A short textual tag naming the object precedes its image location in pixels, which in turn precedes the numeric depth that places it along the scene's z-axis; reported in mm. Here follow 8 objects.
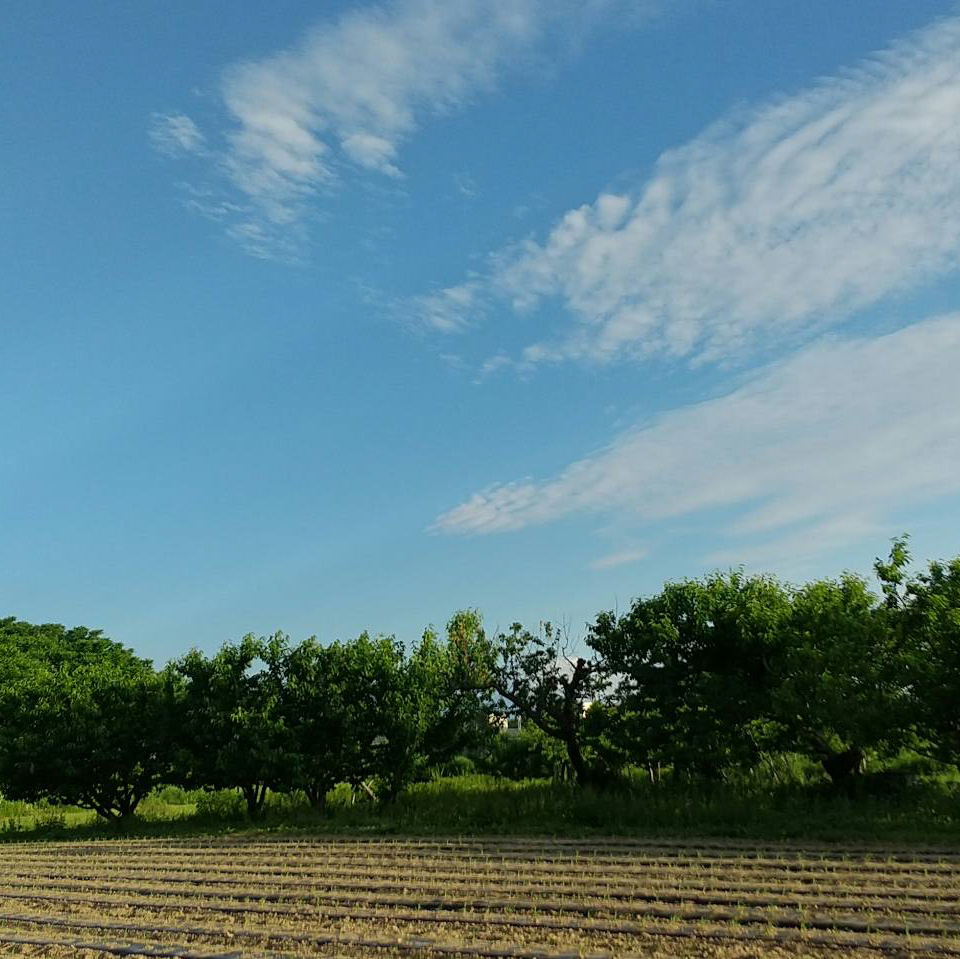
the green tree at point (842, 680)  16594
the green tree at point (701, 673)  19875
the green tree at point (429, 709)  22500
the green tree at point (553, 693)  22797
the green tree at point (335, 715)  22484
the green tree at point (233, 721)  22125
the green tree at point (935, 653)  15586
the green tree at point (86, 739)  24562
